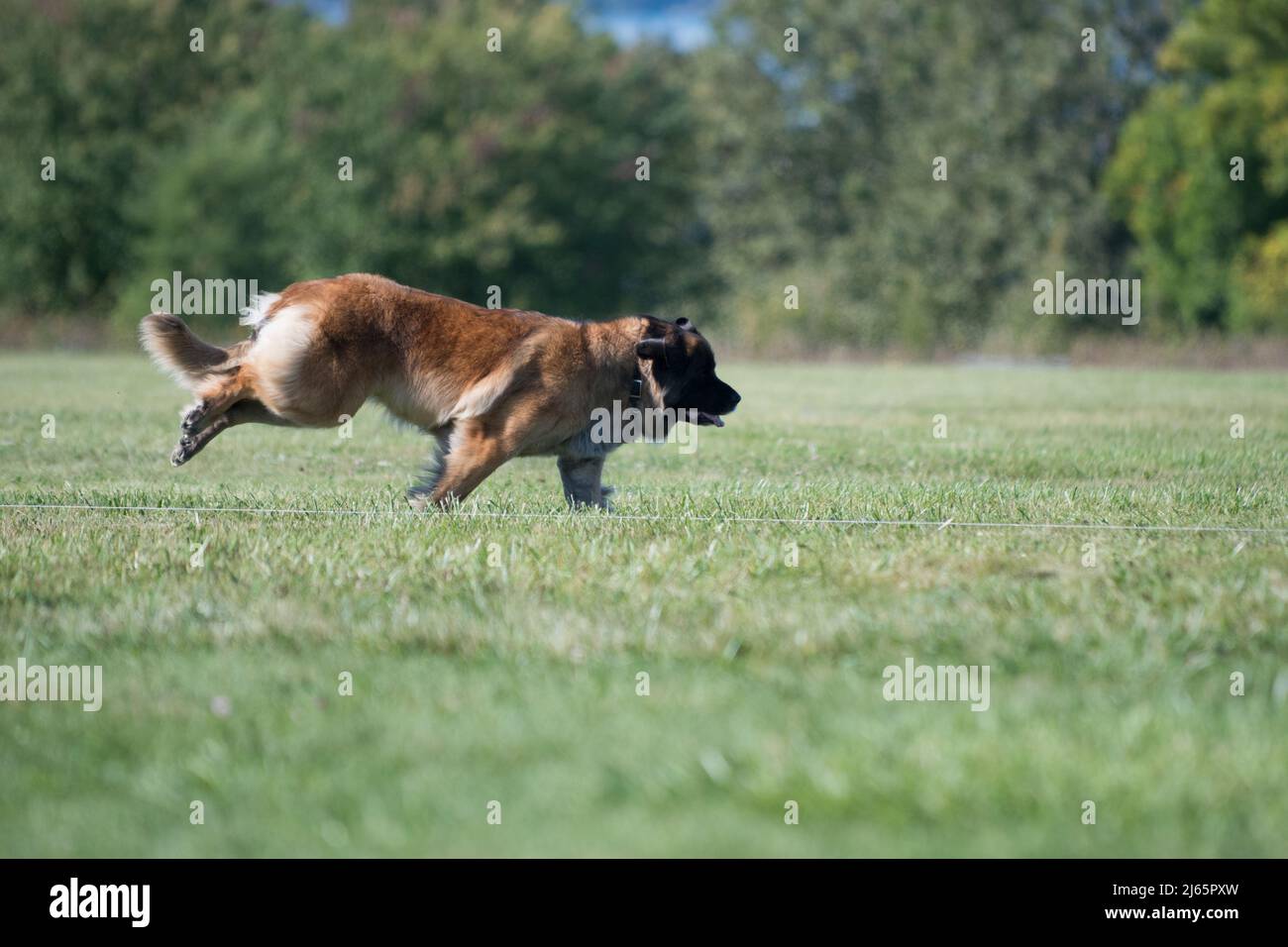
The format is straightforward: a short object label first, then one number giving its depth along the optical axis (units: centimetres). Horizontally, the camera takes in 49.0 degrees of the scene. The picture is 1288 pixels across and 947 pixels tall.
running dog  727
